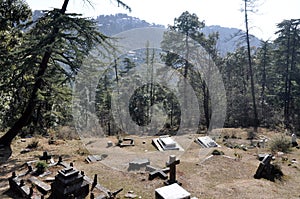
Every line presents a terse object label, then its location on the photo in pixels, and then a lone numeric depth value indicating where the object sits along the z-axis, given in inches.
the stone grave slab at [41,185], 227.8
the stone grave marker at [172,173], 254.5
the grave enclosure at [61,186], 212.8
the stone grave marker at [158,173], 267.0
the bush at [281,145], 390.0
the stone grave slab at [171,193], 197.5
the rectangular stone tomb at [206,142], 428.4
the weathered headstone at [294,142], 428.2
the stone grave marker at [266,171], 276.5
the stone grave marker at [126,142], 425.1
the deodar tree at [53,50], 316.2
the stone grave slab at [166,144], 406.4
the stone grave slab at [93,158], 326.0
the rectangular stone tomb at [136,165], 300.1
